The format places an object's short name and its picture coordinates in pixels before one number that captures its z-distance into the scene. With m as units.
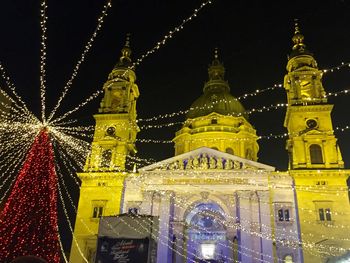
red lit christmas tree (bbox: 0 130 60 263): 20.30
